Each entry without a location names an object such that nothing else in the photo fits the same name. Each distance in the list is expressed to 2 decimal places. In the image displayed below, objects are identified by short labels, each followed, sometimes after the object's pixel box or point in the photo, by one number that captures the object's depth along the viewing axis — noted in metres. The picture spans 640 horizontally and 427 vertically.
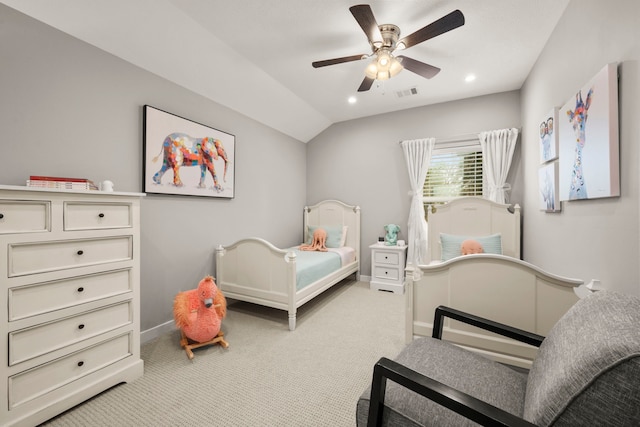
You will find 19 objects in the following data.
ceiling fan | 1.73
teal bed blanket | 2.78
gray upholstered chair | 0.65
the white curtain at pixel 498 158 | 3.35
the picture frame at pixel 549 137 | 2.07
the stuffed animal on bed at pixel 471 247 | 2.84
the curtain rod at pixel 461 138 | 3.59
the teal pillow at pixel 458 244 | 2.93
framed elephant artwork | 2.41
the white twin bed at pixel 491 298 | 1.55
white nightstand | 3.78
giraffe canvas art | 1.34
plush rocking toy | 2.16
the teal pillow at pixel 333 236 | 4.07
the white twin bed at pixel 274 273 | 2.62
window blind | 3.67
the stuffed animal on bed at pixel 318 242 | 3.92
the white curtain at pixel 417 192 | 3.80
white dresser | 1.36
